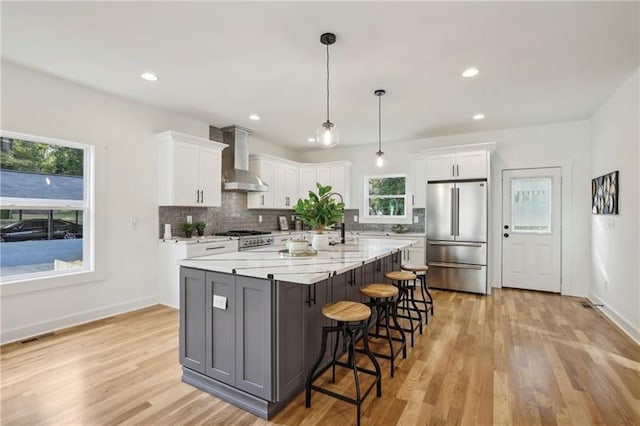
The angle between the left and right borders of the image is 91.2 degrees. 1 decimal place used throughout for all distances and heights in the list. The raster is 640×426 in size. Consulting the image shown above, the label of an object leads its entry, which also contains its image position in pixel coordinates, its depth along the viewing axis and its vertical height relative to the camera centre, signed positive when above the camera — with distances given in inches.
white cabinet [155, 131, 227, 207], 165.0 +23.2
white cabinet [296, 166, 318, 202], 264.1 +29.2
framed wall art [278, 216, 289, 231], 263.4 -8.9
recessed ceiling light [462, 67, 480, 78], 120.0 +55.2
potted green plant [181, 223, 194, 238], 176.1 -9.5
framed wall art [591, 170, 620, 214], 141.4 +10.0
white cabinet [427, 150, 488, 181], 196.4 +30.8
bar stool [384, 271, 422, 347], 124.2 -26.7
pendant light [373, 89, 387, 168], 143.6 +27.8
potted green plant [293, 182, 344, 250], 111.9 +1.0
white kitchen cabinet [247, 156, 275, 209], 227.0 +23.9
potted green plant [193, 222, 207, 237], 182.4 -8.7
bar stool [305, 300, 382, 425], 79.4 -31.2
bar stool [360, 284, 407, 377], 103.9 -31.2
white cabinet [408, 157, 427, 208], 216.1 +22.8
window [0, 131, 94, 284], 121.9 +1.9
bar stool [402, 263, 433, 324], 147.4 -27.8
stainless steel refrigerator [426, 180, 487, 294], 194.1 -14.2
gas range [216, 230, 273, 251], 188.2 -16.4
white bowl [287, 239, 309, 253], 106.3 -11.4
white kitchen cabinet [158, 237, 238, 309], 161.2 -23.2
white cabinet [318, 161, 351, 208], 253.4 +29.7
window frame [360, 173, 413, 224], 241.1 +4.0
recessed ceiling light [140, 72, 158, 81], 125.4 +55.5
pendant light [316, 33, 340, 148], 105.9 +26.9
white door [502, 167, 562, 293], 195.0 -9.7
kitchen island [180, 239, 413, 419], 76.0 -29.4
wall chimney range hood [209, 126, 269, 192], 203.9 +34.2
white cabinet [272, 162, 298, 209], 241.8 +21.8
